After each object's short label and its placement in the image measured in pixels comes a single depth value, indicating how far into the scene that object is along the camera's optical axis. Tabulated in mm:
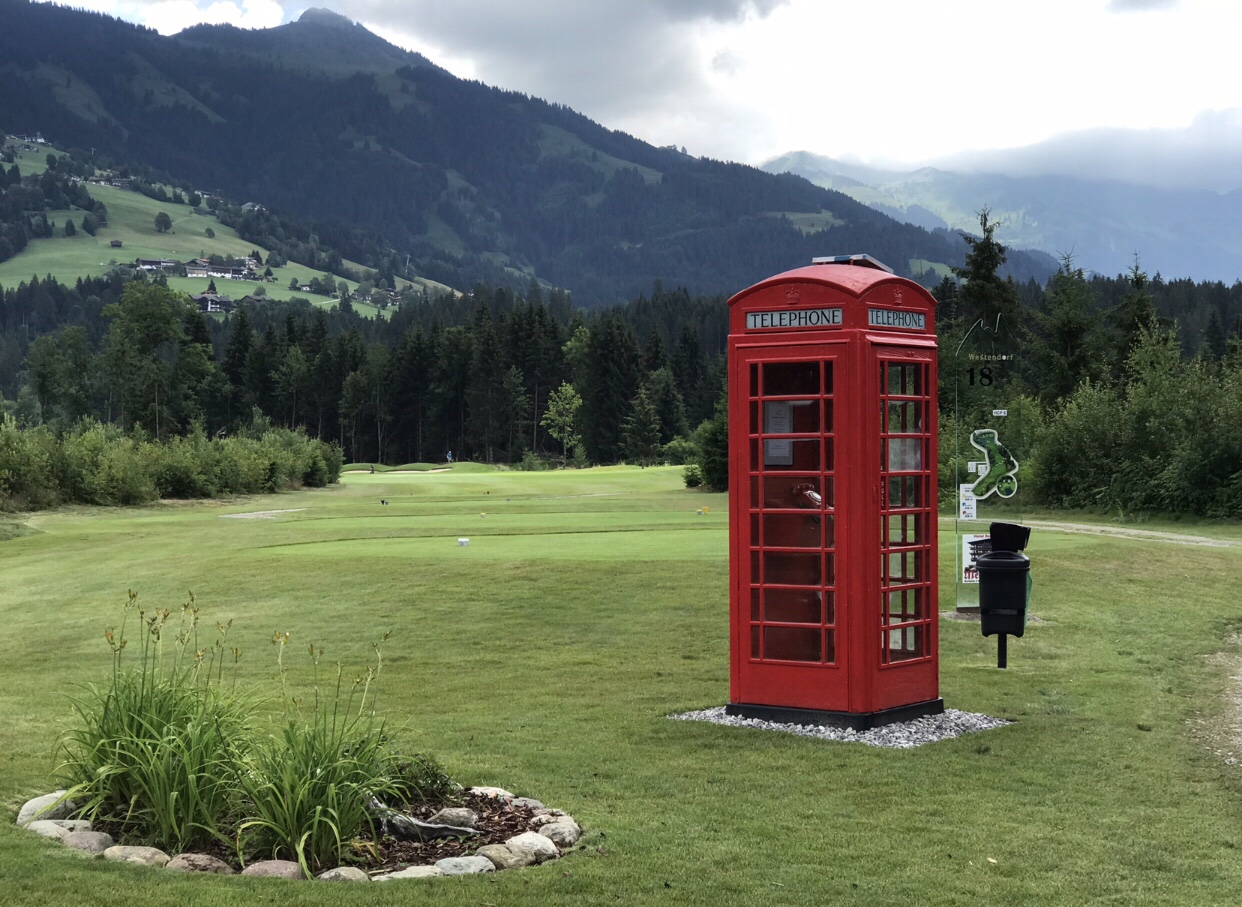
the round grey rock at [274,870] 6215
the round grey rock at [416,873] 6273
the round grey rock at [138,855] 6336
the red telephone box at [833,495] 9945
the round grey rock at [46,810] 7120
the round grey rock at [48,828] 6734
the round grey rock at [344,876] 6172
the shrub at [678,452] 95688
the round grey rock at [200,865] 6250
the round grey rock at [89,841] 6539
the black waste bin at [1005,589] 12070
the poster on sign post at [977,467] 16719
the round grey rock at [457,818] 7164
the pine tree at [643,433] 107750
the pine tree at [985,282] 56000
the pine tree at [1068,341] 63062
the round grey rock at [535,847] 6773
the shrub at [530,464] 104062
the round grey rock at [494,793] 7879
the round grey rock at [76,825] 6824
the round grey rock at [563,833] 7051
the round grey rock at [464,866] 6402
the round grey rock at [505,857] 6629
